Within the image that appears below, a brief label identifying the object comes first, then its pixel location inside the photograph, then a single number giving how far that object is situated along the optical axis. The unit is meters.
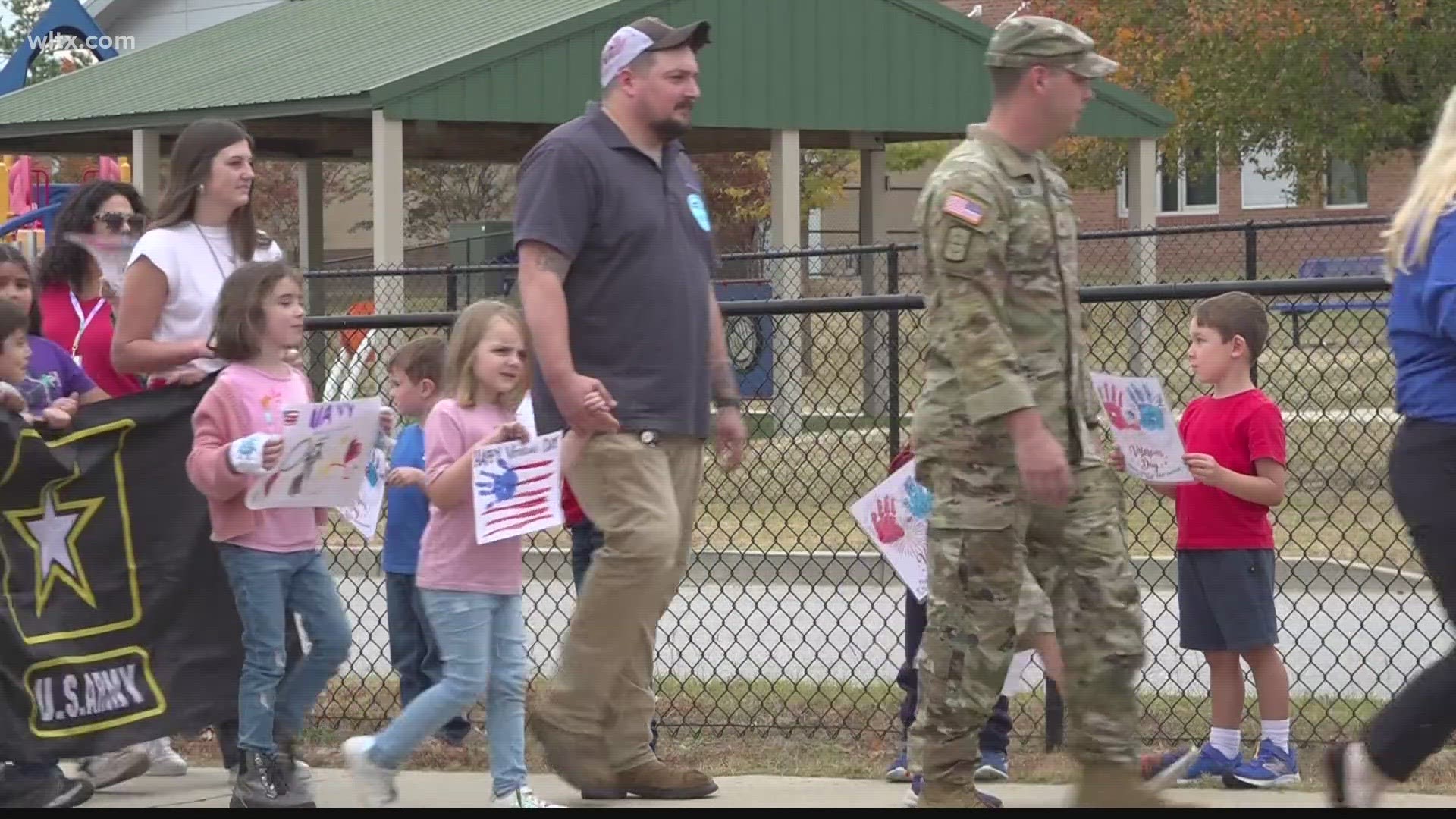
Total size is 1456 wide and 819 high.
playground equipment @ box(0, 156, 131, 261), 22.75
